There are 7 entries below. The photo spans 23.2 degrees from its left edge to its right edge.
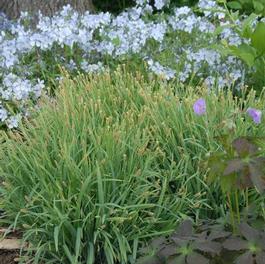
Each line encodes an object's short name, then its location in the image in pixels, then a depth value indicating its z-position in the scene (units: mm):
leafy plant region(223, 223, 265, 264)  2316
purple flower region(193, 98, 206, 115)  2795
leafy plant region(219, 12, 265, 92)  4070
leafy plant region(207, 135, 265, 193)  2357
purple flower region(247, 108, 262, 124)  2625
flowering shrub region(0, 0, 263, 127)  4191
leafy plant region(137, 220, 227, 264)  2355
